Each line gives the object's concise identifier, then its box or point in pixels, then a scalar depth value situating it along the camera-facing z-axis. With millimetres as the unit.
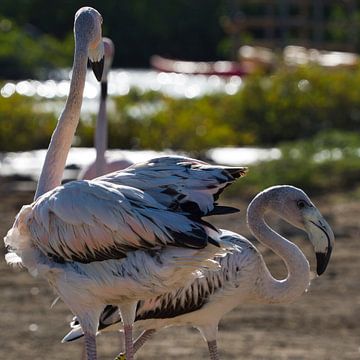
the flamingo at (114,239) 11695
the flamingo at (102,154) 16687
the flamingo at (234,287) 13773
